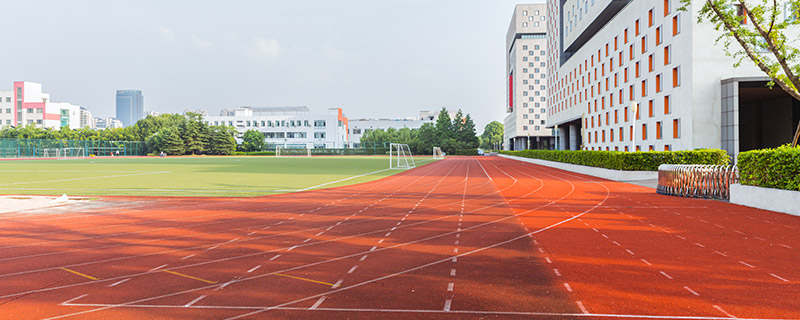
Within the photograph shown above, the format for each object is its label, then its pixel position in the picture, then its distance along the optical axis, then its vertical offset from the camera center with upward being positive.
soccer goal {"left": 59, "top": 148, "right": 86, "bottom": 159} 83.25 +0.80
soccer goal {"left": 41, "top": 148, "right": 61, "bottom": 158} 78.75 +0.79
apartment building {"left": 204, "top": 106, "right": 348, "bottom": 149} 110.56 +7.37
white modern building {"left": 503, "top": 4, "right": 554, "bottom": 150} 101.94 +18.58
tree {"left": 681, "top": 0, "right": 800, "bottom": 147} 14.05 +3.78
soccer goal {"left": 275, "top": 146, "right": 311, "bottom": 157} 98.12 +0.80
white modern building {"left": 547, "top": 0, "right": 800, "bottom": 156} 27.12 +4.88
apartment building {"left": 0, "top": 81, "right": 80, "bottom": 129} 111.44 +12.91
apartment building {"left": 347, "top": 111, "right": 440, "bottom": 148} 140.50 +9.83
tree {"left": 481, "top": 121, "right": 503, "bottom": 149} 190.32 +8.18
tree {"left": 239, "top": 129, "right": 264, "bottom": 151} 96.94 +3.37
